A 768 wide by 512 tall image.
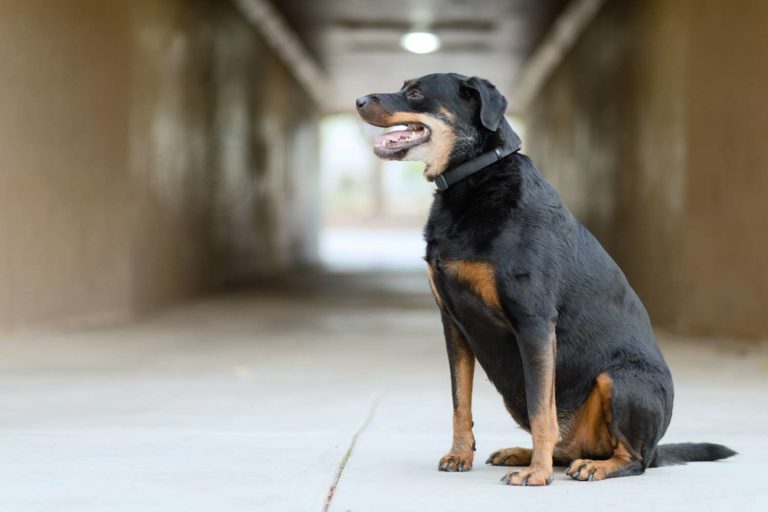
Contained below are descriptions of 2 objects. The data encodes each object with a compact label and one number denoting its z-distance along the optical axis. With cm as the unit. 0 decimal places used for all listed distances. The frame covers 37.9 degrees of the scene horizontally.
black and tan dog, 371
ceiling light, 1900
